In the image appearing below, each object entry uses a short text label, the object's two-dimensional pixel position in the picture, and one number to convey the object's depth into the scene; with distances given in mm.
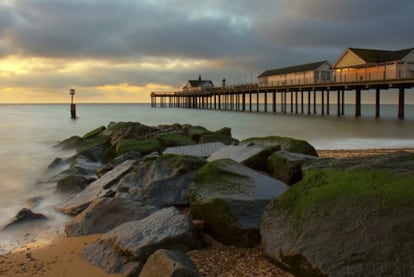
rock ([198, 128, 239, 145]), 11066
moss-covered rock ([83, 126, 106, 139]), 17797
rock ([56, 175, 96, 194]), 8172
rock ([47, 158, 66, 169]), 11904
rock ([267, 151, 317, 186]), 5488
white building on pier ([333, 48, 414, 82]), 34312
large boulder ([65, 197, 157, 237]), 5223
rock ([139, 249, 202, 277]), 3141
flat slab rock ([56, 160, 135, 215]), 6547
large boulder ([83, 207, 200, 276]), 3938
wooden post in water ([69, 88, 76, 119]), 40531
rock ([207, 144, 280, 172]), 6391
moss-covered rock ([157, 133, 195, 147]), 10750
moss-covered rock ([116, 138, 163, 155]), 10383
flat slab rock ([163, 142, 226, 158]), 8819
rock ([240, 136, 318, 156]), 7338
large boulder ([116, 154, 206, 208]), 5820
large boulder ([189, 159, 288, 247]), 4164
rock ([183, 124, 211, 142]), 12484
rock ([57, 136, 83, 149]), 16562
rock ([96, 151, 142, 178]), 8870
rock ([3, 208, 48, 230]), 6072
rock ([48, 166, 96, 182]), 9297
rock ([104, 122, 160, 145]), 13914
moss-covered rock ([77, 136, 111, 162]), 12000
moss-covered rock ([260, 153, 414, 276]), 2971
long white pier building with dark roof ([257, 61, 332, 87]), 44125
